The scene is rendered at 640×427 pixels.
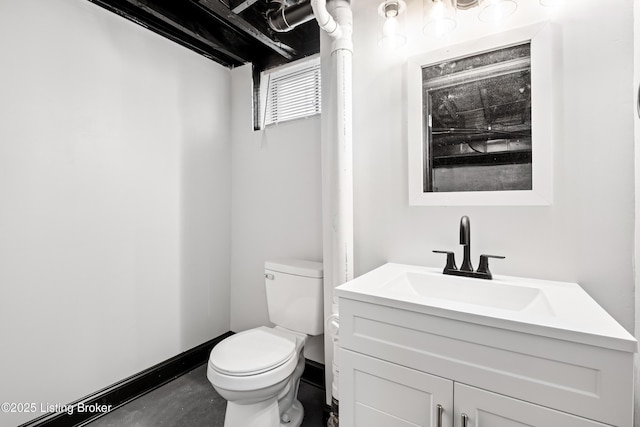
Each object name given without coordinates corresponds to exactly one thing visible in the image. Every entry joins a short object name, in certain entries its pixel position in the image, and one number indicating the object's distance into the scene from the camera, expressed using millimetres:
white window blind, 1896
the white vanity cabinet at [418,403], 756
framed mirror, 1124
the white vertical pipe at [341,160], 1401
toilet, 1264
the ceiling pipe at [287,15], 1472
